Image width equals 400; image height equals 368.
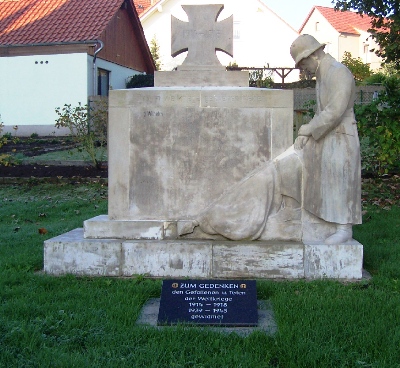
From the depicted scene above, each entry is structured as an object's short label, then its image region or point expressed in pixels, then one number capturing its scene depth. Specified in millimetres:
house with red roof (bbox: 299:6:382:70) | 45344
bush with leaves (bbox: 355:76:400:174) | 9273
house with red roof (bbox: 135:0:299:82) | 35062
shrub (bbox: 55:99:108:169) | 12638
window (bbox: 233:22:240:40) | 35156
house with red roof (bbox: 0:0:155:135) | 21656
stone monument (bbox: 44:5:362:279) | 4781
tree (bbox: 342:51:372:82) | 30909
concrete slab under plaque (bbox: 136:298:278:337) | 3588
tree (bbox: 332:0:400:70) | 10391
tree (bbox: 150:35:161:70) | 34281
